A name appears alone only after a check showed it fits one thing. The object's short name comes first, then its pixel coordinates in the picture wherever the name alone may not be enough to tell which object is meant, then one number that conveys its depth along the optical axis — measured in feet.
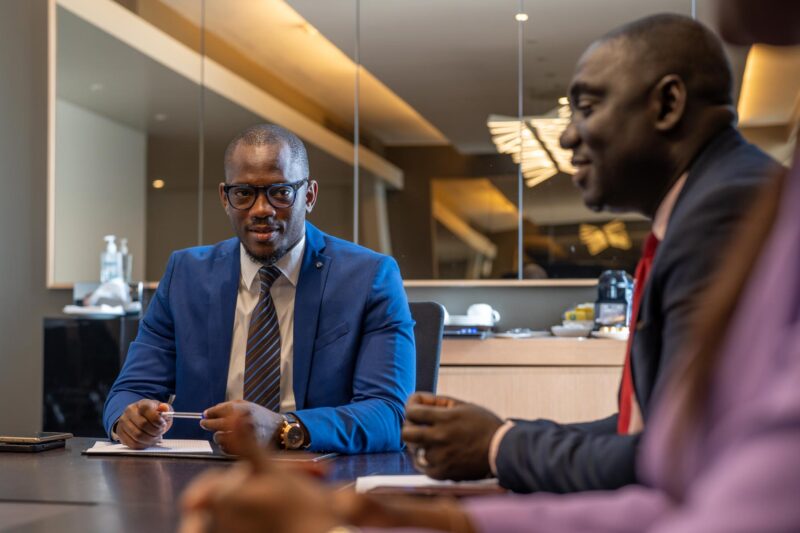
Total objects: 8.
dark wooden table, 3.95
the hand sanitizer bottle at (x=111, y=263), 15.88
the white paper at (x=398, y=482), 4.46
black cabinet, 14.16
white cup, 14.39
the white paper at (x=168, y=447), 6.09
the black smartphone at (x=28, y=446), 6.21
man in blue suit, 7.48
